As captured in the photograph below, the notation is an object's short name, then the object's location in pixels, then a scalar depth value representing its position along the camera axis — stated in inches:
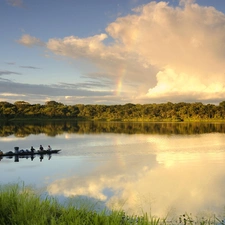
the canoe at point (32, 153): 926.4
